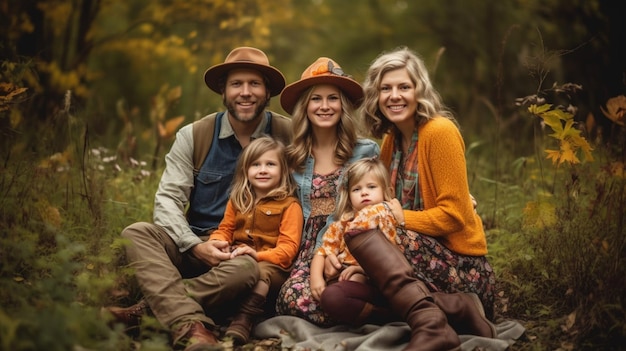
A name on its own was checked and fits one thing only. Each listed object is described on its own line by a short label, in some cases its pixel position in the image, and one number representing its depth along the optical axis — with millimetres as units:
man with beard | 3256
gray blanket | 3076
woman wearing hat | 3783
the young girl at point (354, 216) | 3258
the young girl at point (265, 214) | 3621
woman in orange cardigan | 3055
